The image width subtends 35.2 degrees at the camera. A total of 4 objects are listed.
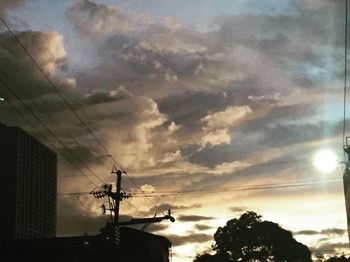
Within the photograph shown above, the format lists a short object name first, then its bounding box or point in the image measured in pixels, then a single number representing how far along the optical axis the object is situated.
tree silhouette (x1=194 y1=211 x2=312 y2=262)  70.88
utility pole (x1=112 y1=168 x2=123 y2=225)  38.85
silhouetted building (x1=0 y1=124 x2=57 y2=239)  132.12
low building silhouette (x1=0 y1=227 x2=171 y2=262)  27.94
